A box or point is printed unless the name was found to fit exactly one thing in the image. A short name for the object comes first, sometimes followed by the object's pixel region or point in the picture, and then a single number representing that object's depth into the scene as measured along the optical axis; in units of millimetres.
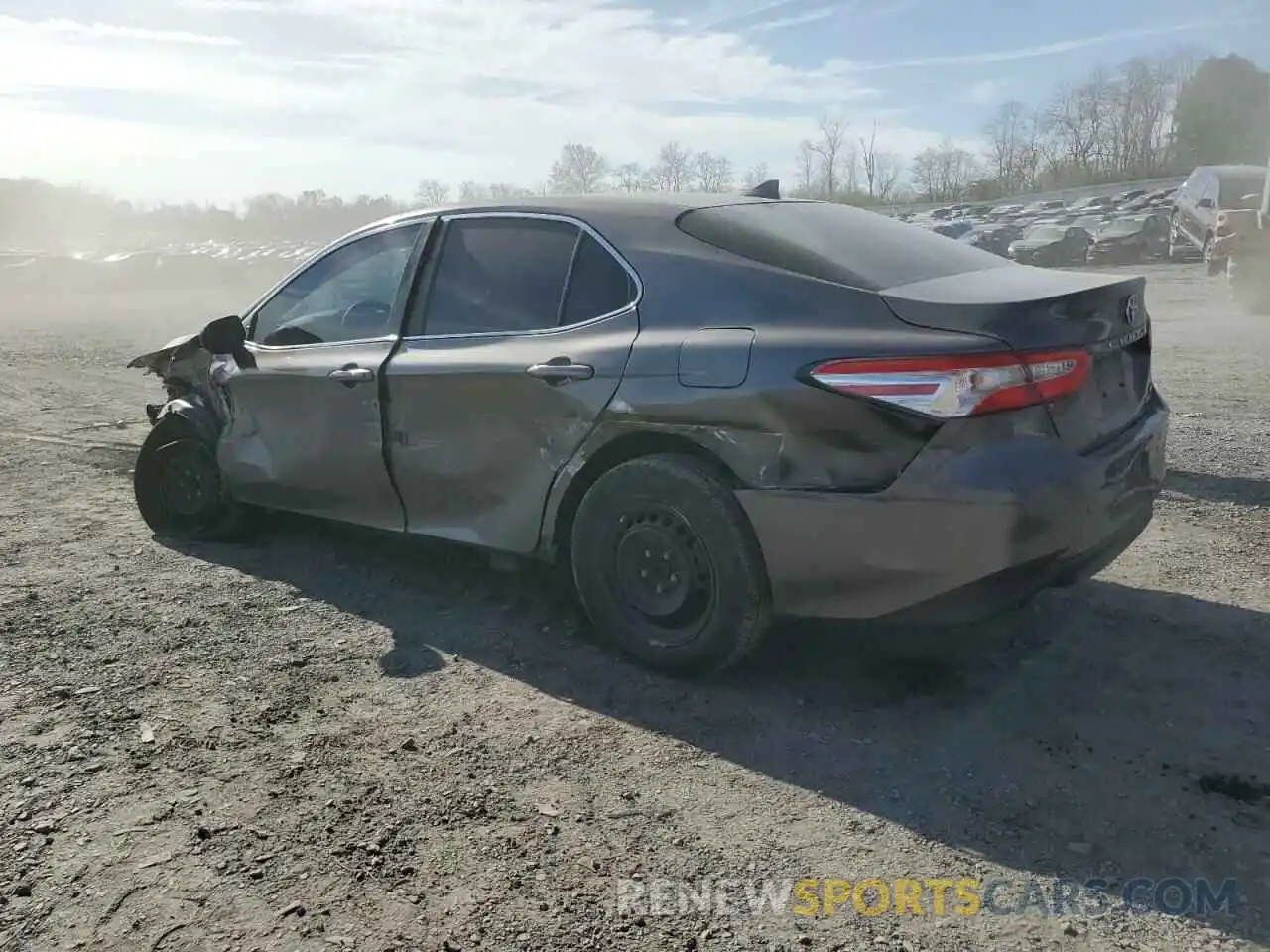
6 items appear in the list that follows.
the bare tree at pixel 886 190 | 89438
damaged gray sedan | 2920
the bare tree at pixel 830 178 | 98806
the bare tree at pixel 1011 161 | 88938
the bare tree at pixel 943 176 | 87750
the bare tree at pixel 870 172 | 102375
